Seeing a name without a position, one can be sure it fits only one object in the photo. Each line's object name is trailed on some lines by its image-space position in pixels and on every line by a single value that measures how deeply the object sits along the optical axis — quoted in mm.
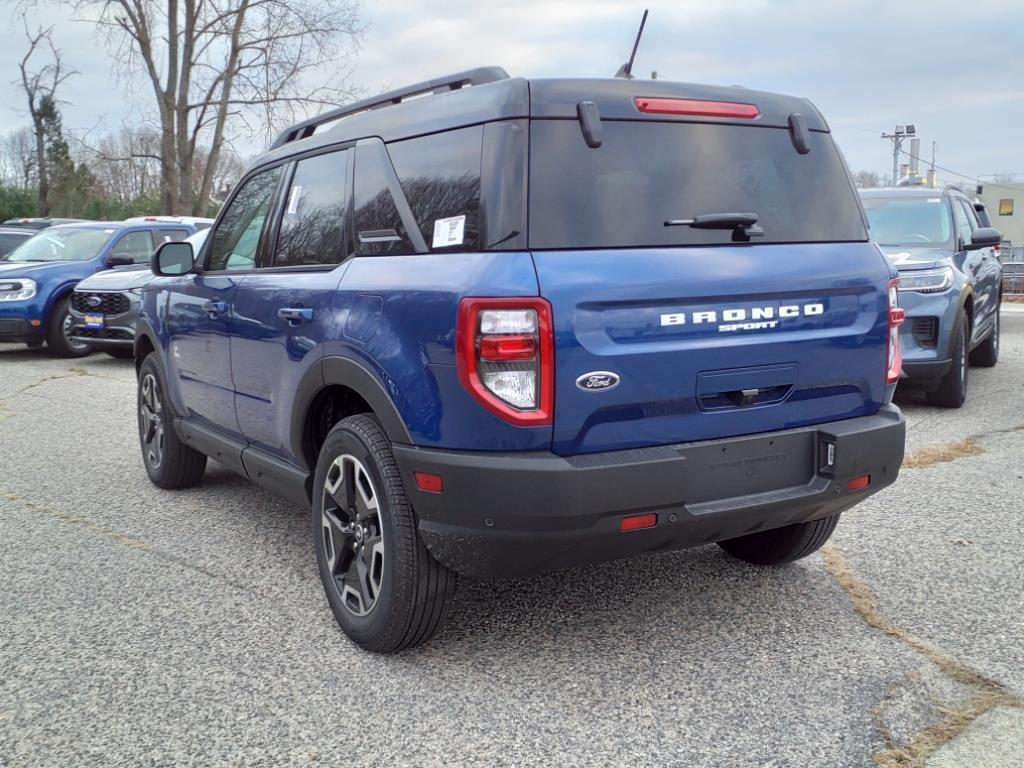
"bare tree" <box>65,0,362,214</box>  26734
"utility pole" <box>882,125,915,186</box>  63938
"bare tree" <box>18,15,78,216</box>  44531
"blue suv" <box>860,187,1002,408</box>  7625
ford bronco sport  2824
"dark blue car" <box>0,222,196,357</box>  12469
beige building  42875
